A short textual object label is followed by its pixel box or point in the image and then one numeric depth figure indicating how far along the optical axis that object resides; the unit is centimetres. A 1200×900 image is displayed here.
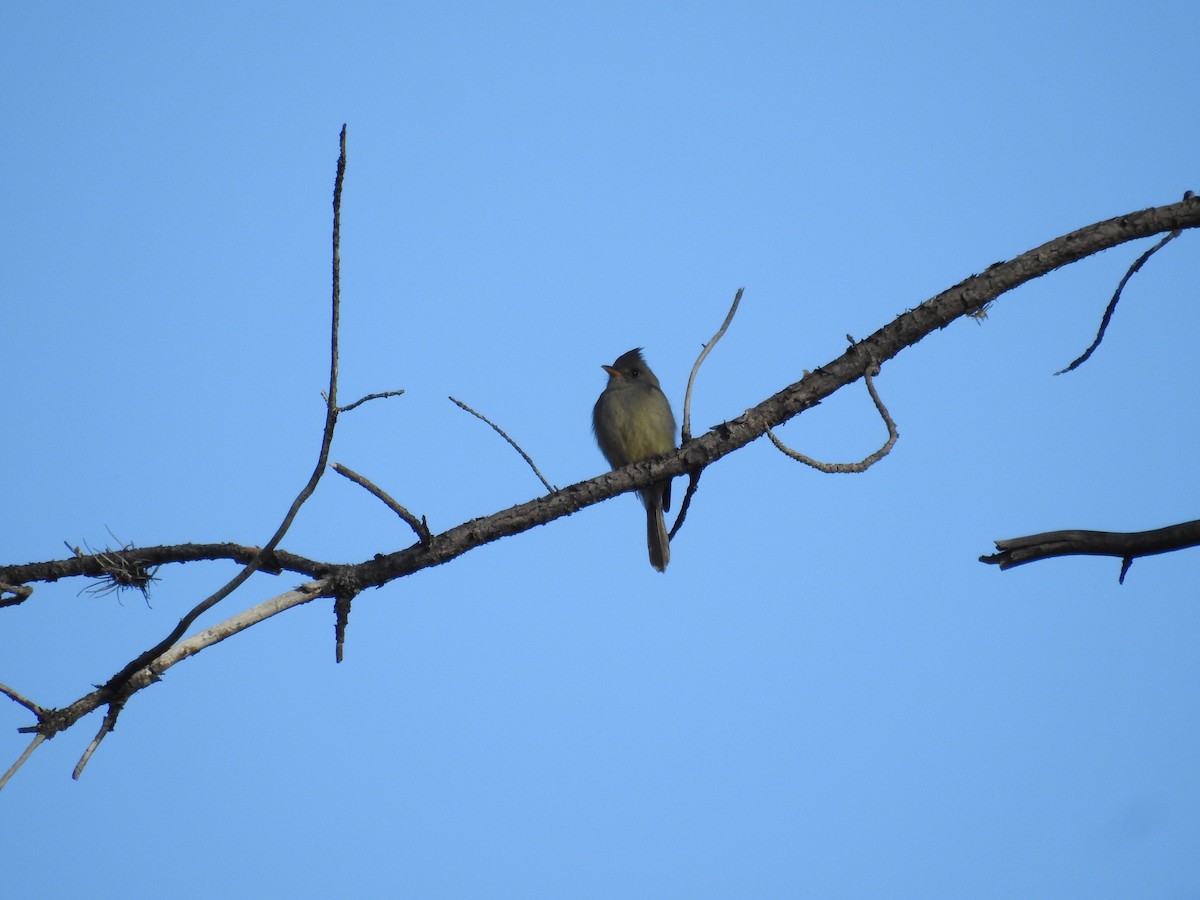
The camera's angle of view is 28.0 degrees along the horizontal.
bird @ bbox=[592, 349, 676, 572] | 1721
